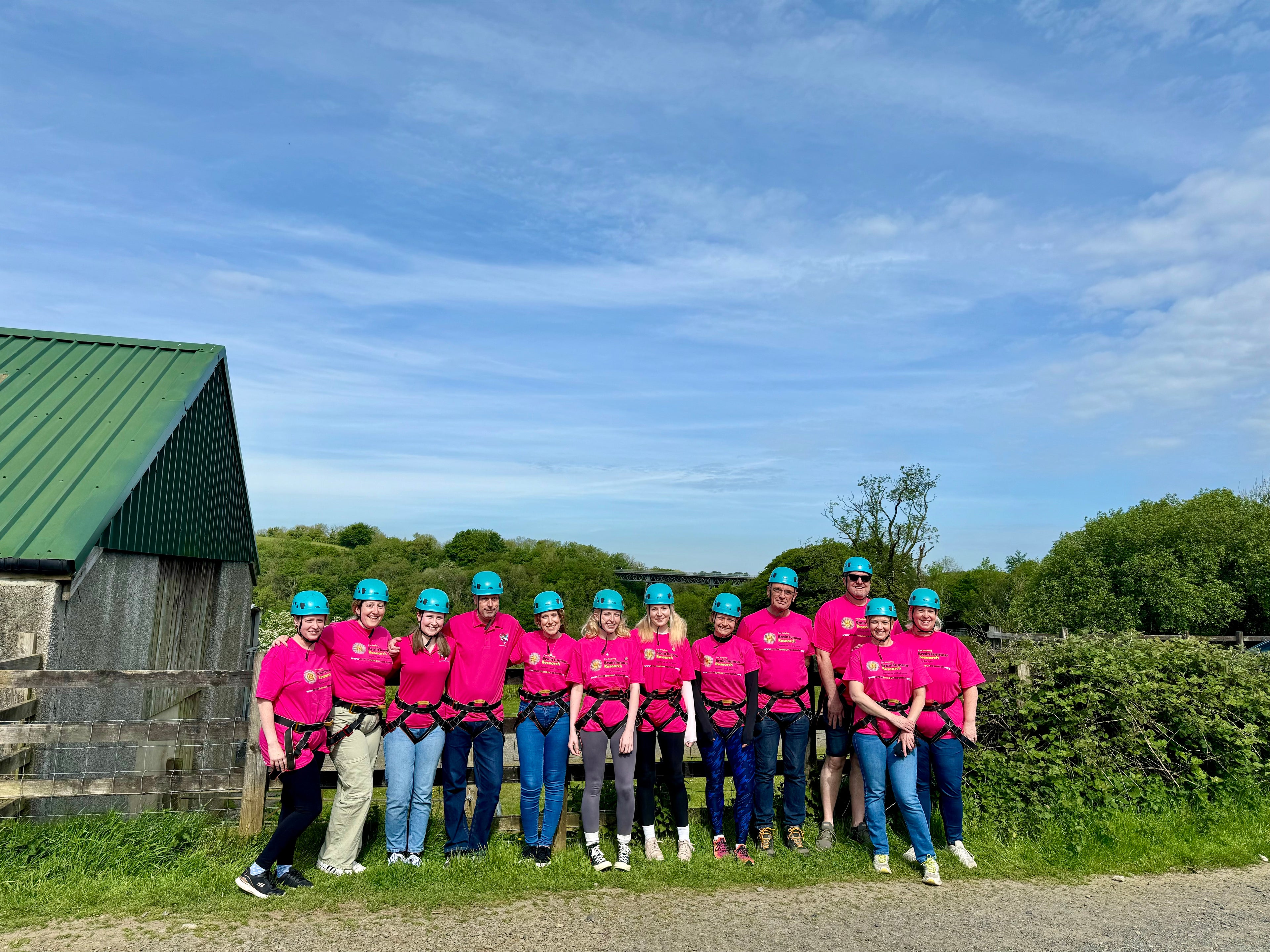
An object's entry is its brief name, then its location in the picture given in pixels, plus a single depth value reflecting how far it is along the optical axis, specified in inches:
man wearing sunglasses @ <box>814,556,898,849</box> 257.9
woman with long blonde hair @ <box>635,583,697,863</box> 240.1
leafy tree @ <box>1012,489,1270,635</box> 1259.8
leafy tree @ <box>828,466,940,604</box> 1315.2
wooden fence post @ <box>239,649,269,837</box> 233.1
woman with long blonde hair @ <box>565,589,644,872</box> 234.8
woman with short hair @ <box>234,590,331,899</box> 208.1
